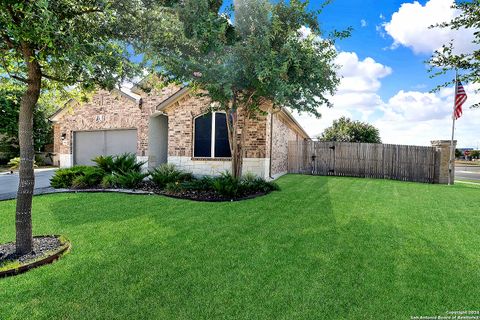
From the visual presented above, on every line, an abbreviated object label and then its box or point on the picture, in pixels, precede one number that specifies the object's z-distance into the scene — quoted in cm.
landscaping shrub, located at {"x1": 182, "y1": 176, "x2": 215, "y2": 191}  890
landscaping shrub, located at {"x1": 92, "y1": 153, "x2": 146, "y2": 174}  1083
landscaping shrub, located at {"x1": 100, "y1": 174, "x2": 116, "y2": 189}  977
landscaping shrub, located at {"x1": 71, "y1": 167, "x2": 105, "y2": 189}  976
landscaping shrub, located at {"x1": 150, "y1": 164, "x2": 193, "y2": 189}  972
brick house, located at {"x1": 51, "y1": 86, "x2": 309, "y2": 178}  1145
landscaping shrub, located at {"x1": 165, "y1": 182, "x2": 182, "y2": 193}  892
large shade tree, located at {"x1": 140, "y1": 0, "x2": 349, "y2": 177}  707
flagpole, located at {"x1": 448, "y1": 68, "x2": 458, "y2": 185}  1332
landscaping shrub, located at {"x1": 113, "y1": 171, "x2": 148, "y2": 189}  973
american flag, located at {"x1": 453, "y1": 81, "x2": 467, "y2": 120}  1280
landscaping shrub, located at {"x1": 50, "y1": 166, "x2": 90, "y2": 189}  991
